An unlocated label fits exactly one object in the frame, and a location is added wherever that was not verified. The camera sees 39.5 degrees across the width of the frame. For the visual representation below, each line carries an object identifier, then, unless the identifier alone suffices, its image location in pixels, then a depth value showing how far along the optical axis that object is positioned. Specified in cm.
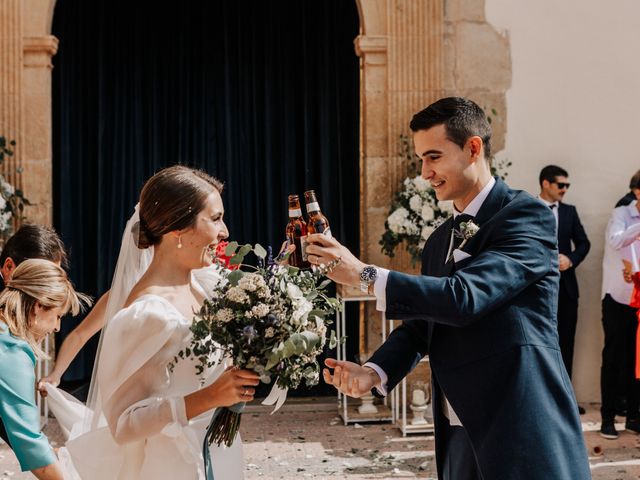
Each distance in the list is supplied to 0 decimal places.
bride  261
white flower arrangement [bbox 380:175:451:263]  670
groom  259
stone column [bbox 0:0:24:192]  702
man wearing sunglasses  726
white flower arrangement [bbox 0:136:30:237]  654
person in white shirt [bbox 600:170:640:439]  663
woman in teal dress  291
